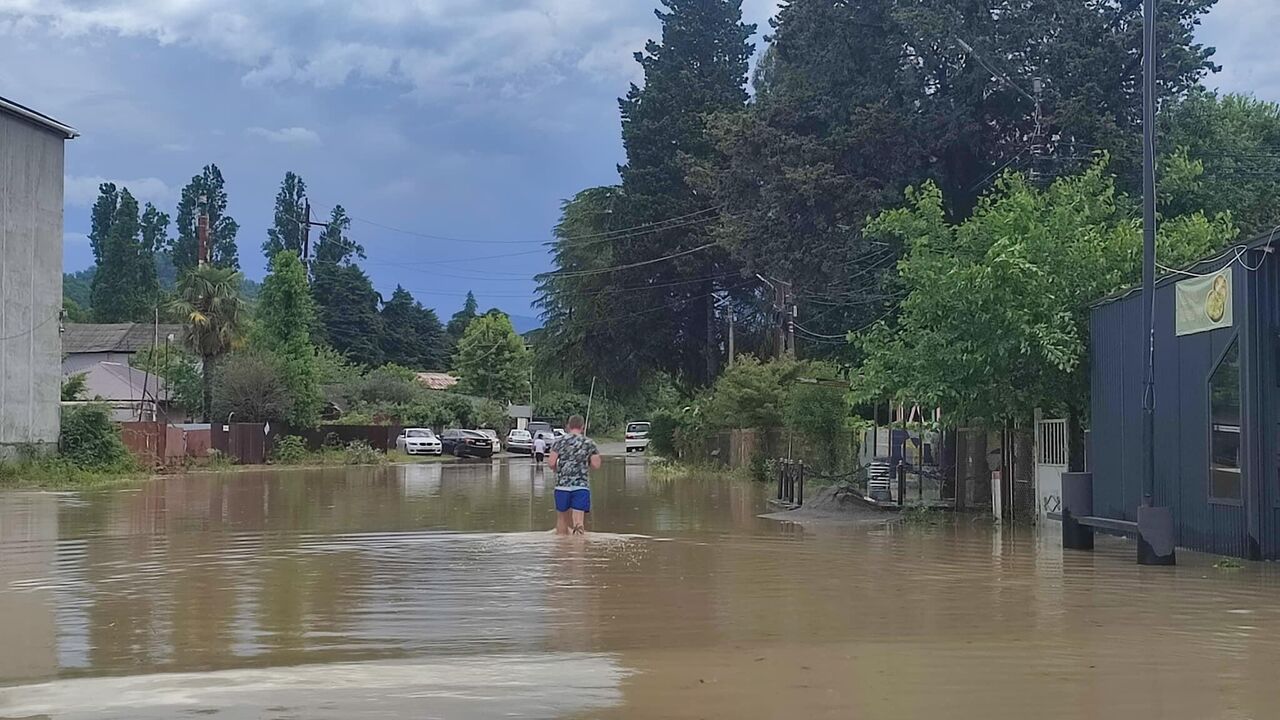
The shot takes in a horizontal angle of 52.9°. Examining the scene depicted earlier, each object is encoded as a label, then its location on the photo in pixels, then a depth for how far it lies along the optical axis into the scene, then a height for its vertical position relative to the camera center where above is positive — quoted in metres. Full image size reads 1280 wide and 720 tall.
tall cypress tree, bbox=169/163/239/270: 113.00 +18.10
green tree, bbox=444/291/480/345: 130.50 +11.13
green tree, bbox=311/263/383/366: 100.38 +9.25
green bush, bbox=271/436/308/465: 53.19 -1.02
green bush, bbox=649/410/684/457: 54.53 -0.17
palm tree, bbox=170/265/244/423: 51.06 +4.72
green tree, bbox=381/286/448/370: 110.19 +8.17
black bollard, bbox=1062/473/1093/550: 16.27 -1.01
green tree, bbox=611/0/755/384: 54.53 +10.62
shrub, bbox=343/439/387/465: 54.62 -1.18
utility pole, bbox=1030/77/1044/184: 31.67 +7.31
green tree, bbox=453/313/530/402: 93.06 +4.69
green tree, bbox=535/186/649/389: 56.00 +5.35
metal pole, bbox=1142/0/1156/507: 14.06 +2.15
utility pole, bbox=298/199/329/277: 76.38 +12.05
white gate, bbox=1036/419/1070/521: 20.72 -0.56
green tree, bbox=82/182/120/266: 108.00 +17.97
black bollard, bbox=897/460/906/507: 23.91 -1.05
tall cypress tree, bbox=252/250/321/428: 56.62 +4.72
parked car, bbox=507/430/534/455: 68.53 -0.77
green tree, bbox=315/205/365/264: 107.44 +15.26
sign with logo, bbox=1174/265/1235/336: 14.52 +1.47
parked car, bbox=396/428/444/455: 61.84 -0.75
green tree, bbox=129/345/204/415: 57.62 +2.27
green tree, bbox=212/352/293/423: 52.97 +1.48
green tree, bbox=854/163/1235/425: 19.19 +1.98
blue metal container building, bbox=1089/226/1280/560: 13.95 +0.19
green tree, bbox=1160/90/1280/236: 31.89 +7.02
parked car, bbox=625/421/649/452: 74.56 -0.75
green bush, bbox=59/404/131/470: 37.00 -0.41
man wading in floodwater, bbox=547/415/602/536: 16.37 -0.55
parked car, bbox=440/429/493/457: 61.44 -0.83
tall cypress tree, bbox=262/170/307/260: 112.69 +18.32
